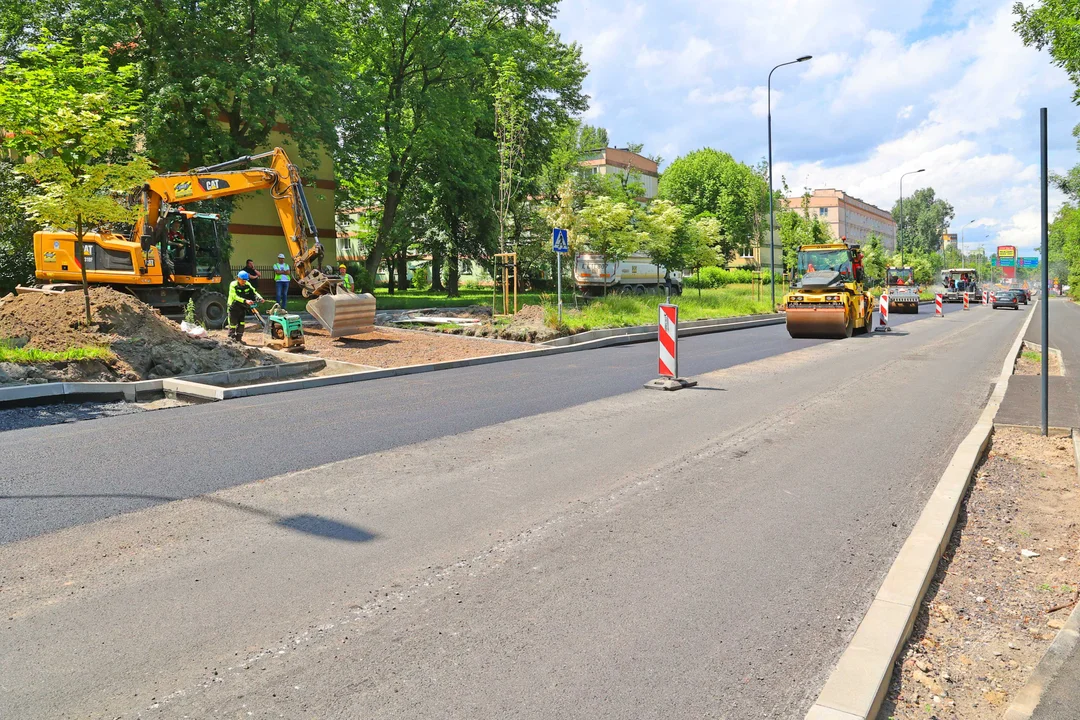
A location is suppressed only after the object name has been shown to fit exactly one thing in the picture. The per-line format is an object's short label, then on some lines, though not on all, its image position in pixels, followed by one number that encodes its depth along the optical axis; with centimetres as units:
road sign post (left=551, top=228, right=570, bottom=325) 1867
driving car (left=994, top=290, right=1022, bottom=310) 4644
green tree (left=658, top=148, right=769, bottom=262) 6931
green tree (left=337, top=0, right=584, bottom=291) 2923
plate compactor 1420
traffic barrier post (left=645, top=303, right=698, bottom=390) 1082
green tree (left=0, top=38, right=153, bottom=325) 1071
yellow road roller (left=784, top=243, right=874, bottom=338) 1959
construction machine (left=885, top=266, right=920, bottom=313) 3609
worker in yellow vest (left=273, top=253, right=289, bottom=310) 1859
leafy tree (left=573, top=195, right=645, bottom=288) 2898
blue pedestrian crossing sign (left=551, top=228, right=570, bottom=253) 1867
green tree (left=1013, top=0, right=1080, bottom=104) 1240
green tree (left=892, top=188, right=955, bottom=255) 11406
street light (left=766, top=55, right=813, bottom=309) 3200
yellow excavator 1598
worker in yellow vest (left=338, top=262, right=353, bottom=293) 1764
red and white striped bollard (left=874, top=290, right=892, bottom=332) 2280
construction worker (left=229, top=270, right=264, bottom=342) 1485
